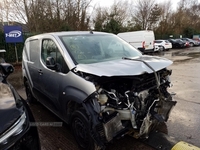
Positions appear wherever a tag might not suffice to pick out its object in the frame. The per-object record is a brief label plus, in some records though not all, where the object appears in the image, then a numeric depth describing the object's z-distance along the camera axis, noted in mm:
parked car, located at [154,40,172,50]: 22594
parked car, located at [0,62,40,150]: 1589
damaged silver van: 2381
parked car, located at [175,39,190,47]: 27281
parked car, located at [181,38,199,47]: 29559
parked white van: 18094
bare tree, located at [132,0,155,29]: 35494
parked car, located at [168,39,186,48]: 26738
